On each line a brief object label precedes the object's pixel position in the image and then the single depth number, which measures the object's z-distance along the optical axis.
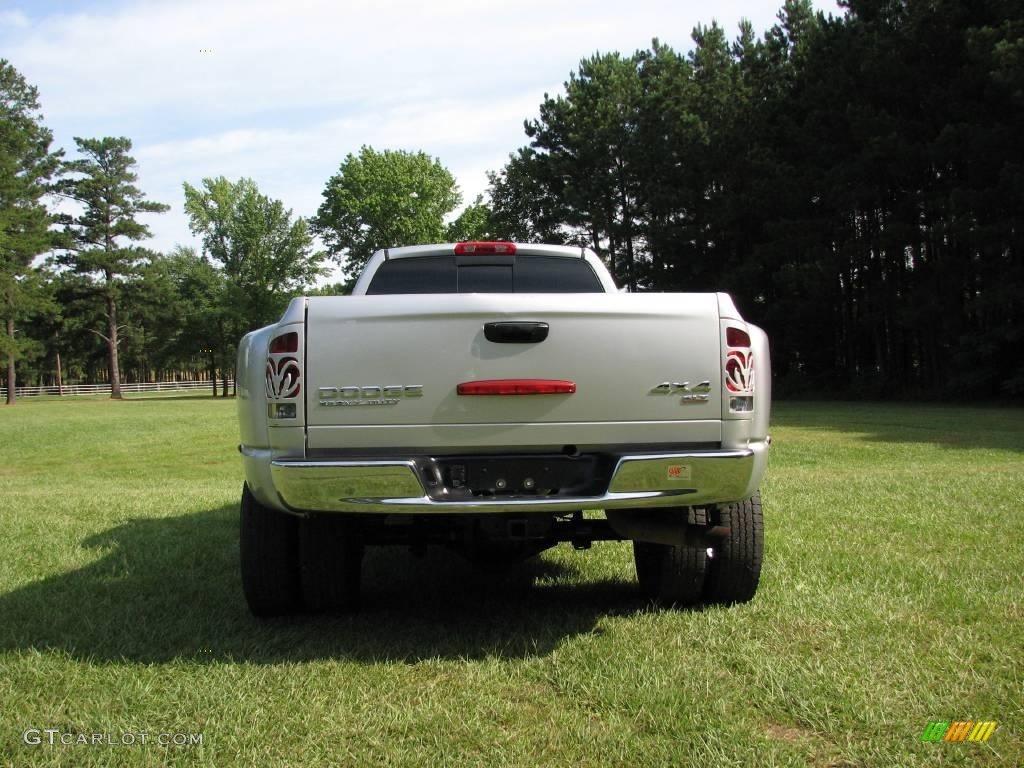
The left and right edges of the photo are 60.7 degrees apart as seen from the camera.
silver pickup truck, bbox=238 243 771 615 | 3.45
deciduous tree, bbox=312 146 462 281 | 57.78
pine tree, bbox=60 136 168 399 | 60.38
